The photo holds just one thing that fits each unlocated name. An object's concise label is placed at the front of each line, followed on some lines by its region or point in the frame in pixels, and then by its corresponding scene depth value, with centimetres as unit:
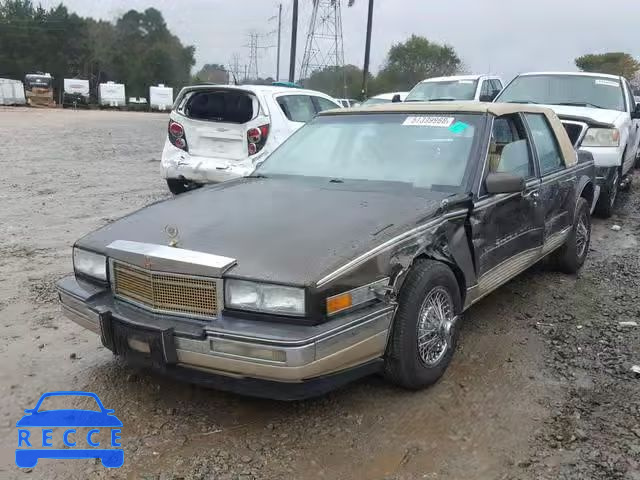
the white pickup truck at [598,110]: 779
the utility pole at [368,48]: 3070
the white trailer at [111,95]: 5059
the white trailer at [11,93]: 4319
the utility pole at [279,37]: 5325
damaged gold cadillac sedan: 282
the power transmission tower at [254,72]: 5634
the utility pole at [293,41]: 2649
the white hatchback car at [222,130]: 783
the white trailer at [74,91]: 4825
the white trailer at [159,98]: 5362
